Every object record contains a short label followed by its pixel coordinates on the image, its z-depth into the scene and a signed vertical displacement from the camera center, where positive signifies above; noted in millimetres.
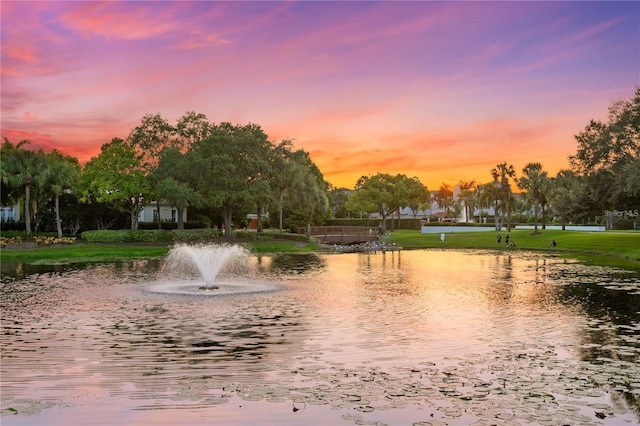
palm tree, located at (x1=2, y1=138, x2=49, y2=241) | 68500 +6550
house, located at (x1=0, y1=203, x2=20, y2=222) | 94625 +2190
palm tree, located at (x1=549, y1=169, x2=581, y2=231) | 74131 +4578
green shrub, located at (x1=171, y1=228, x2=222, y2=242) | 72438 -1198
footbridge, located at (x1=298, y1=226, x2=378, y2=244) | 91856 -1702
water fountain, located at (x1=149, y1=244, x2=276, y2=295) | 31250 -3264
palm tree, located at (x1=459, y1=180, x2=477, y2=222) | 195438 +6944
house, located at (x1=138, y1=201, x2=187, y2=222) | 101838 +2075
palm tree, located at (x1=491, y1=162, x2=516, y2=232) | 113362 +8606
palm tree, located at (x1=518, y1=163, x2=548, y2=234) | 97625 +6068
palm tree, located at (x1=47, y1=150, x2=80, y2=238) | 71312 +5847
